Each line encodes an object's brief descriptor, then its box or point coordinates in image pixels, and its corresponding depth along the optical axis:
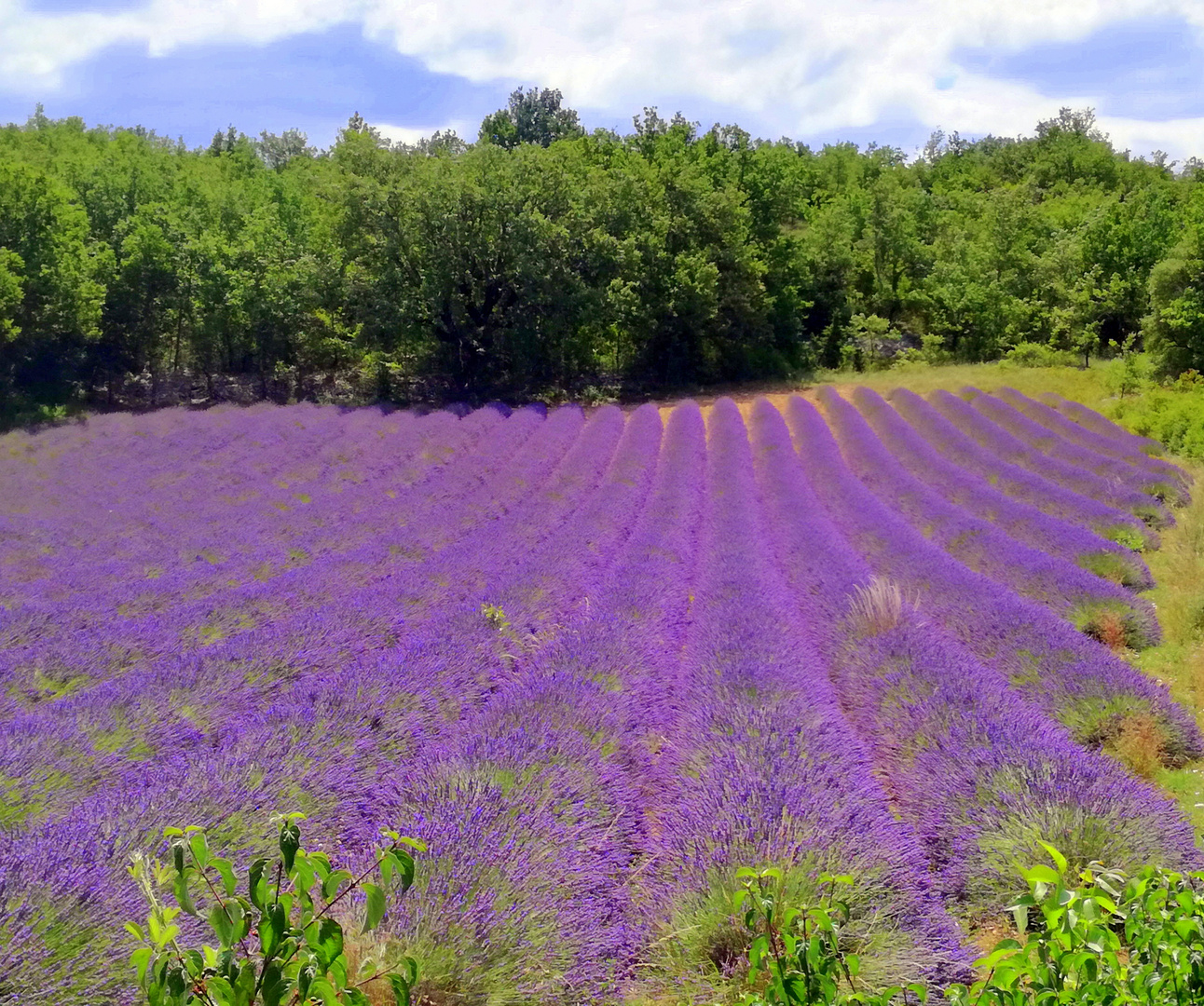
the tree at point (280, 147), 71.62
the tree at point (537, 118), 53.12
